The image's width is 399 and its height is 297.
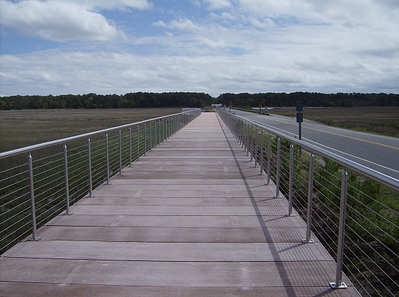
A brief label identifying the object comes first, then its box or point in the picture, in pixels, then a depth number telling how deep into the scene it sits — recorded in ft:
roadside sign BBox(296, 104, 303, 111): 58.67
